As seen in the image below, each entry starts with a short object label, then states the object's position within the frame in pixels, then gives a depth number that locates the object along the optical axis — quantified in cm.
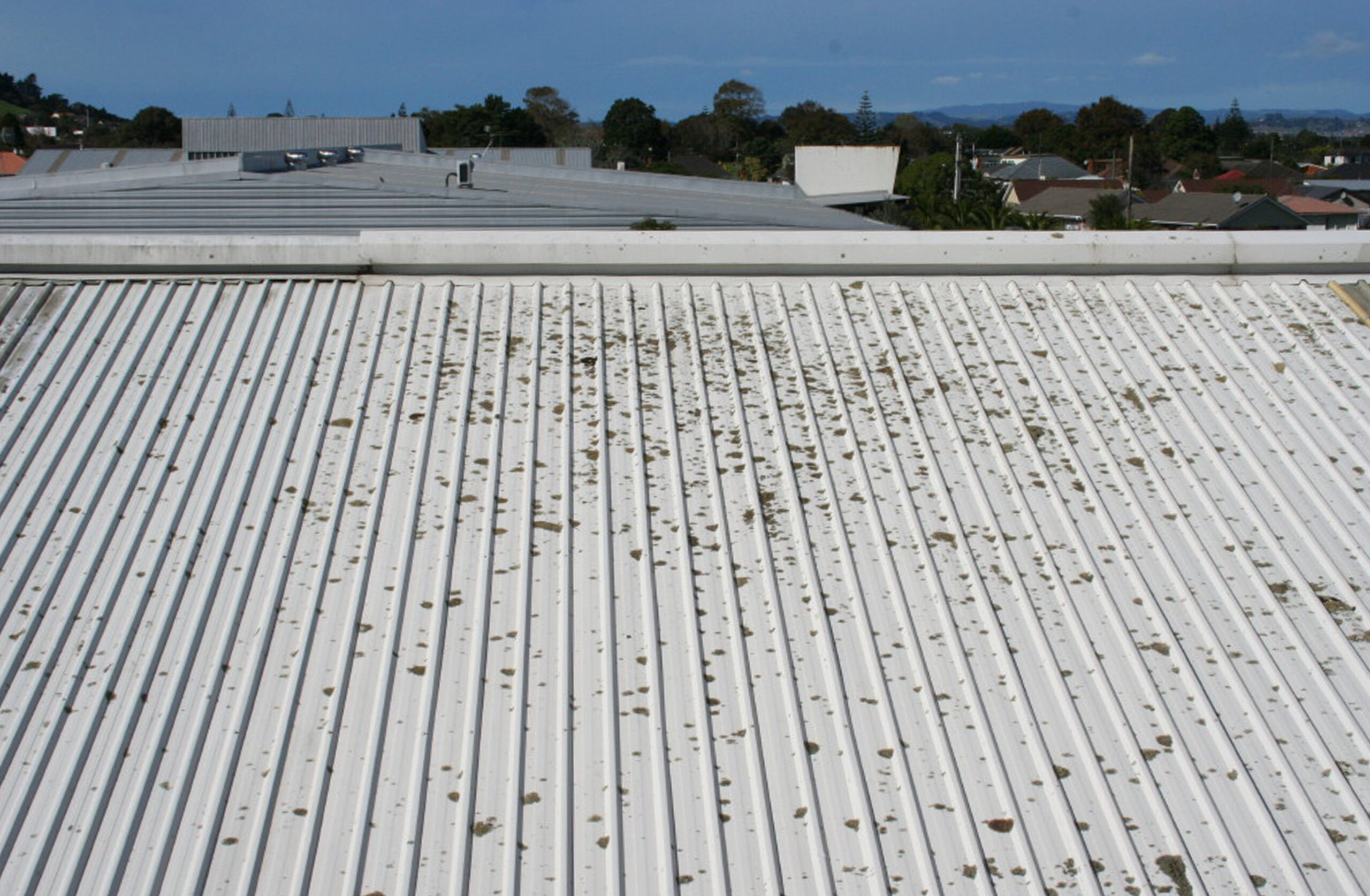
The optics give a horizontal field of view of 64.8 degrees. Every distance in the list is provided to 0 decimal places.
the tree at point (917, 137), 10769
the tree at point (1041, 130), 13512
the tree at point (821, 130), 9975
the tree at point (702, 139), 10369
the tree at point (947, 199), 3422
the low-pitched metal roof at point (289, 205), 1438
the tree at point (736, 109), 10644
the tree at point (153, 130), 9144
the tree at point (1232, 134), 14112
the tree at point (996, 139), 16075
